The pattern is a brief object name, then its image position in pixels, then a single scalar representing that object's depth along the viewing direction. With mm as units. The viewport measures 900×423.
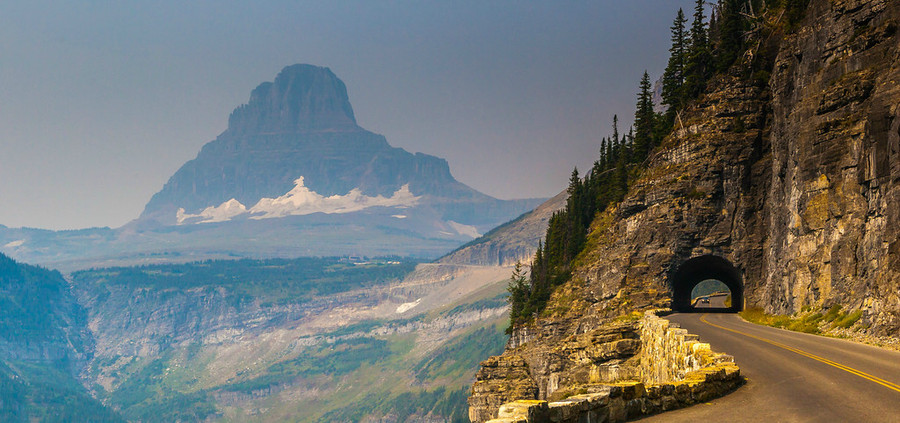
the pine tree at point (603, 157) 122919
